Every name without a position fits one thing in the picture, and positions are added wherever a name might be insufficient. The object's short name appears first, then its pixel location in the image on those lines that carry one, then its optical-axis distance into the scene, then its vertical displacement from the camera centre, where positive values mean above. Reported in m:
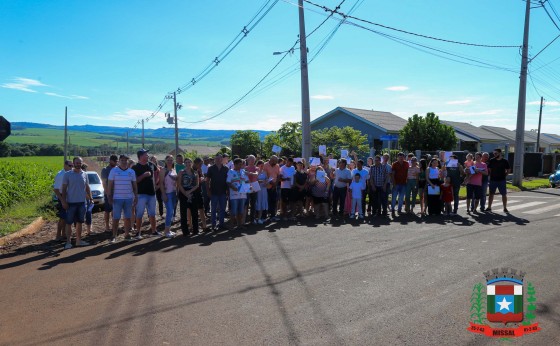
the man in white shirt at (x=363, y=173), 12.44 -0.86
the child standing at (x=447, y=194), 12.61 -1.43
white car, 15.81 -1.87
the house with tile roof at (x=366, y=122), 36.59 +1.92
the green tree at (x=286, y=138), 32.09 +0.32
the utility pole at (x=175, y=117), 43.02 +2.44
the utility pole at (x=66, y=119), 39.83 +1.83
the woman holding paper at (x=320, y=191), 12.27 -1.37
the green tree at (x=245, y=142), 35.13 -0.07
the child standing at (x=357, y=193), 12.31 -1.42
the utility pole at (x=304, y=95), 15.73 +1.74
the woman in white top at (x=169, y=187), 9.97 -1.12
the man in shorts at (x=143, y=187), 9.41 -1.04
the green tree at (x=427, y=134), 31.25 +0.76
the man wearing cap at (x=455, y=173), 13.00 -0.84
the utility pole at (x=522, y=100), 23.81 +2.56
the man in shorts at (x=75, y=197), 8.73 -1.19
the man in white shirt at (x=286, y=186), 12.25 -1.25
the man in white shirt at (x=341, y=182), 12.60 -1.13
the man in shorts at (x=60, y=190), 8.76 -1.06
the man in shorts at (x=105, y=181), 9.87 -1.03
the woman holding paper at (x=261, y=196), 11.66 -1.47
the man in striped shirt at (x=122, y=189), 9.14 -1.06
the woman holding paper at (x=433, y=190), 12.62 -1.33
